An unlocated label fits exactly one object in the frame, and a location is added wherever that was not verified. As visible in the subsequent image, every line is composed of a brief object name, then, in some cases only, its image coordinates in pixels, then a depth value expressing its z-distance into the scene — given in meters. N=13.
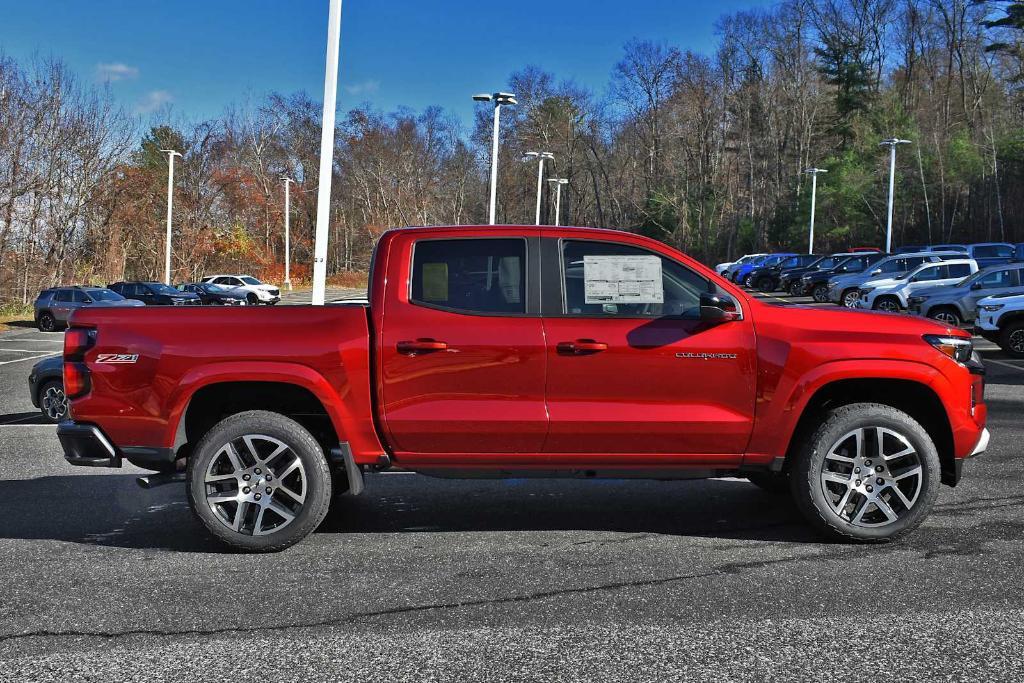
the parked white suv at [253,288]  46.66
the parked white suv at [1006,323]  17.30
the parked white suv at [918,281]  26.98
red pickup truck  5.35
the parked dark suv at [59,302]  29.09
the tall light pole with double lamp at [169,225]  45.69
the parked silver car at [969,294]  21.05
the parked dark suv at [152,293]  35.72
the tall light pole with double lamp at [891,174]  49.98
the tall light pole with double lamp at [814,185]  60.86
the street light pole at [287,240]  60.06
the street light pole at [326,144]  13.84
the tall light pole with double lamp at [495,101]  31.38
